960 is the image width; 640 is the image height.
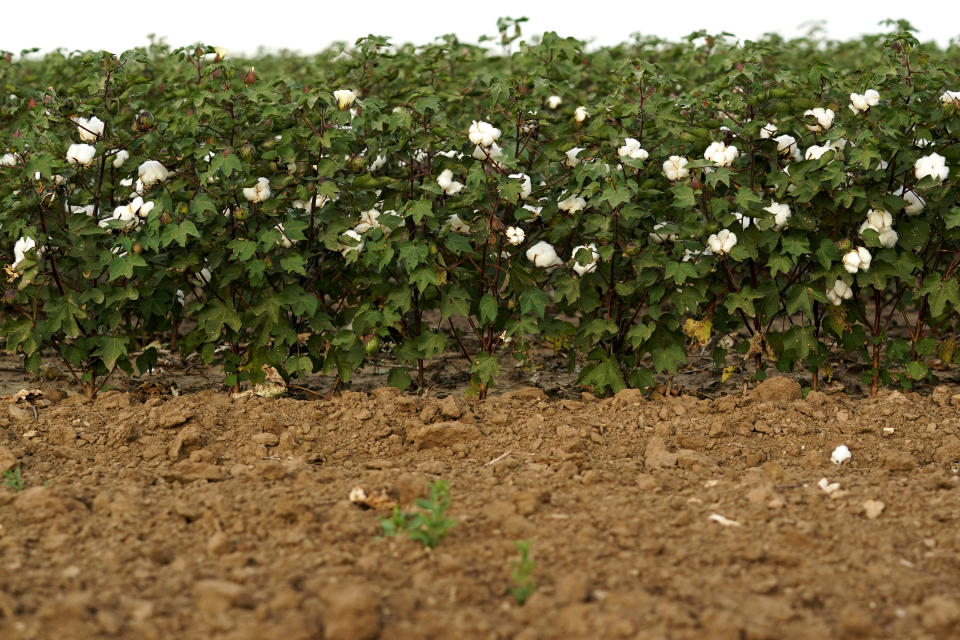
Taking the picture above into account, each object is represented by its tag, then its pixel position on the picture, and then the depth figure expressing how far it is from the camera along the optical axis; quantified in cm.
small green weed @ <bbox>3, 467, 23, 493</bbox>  798
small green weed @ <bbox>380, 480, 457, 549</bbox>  664
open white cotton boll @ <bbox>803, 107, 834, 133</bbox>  964
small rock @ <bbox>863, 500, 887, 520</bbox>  733
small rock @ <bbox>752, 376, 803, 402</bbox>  1034
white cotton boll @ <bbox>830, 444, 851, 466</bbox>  880
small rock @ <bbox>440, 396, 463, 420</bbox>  959
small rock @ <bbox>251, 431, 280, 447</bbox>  917
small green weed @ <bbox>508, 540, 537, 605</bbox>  607
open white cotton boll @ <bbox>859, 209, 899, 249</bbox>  966
